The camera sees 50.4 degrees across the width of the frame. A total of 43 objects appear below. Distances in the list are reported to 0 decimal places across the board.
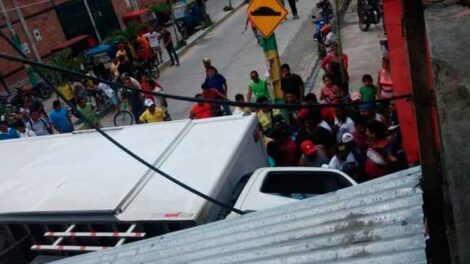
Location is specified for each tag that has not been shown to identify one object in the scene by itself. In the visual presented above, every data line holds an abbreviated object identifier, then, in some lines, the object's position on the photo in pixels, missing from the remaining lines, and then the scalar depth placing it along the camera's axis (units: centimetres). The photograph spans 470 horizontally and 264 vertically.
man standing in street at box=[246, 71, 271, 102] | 1030
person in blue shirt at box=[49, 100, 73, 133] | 1181
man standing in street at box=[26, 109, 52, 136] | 1222
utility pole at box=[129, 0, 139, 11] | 3022
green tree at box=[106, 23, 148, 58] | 2030
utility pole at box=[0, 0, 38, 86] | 2019
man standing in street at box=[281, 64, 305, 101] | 959
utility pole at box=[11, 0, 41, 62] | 2198
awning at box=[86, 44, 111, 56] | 2039
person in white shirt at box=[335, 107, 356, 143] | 715
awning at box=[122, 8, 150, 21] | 2530
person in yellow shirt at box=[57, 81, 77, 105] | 1504
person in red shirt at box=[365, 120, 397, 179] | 594
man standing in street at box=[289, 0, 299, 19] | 2150
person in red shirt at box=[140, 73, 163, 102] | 1162
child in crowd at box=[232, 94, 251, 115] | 925
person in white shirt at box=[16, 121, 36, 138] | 1175
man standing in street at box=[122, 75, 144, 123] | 1269
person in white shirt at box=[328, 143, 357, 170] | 623
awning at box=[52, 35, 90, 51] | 2173
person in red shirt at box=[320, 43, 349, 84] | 952
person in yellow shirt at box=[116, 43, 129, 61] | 1671
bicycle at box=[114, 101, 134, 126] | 1380
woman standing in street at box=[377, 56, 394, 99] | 812
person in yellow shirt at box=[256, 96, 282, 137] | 867
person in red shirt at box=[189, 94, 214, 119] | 937
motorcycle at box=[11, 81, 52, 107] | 1711
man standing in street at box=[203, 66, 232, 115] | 1095
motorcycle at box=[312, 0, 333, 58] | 1507
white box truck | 492
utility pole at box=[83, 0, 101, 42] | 2683
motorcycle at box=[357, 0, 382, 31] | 1609
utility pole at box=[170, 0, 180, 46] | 2477
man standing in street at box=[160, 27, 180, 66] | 1884
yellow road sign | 845
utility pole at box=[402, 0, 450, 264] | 211
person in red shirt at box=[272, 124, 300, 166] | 686
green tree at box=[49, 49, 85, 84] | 1747
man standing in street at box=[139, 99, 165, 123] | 1006
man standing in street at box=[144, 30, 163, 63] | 1959
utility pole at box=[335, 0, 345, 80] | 1029
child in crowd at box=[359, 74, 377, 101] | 858
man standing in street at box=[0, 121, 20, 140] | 1136
